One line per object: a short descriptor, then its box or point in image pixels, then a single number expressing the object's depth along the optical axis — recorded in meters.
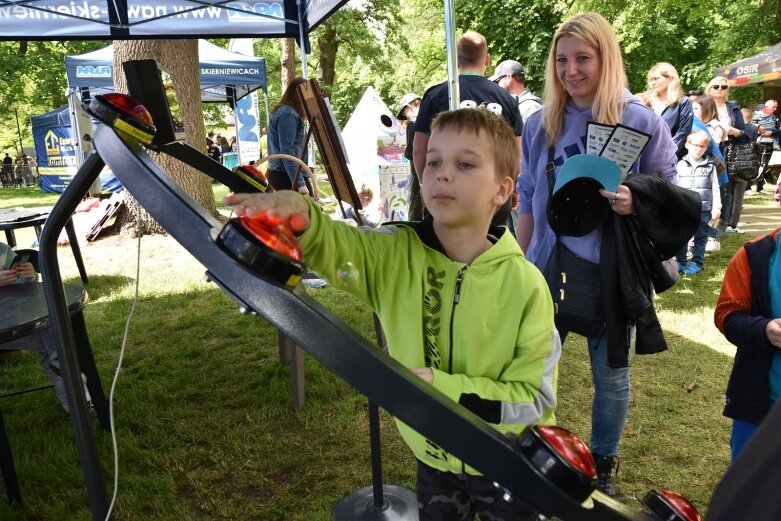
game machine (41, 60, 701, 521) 0.64
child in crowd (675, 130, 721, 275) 5.82
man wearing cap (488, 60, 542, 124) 5.52
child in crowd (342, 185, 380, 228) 7.52
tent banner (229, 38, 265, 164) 14.52
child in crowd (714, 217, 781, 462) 1.74
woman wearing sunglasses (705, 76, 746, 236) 7.56
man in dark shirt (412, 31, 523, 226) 3.69
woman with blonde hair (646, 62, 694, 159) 5.43
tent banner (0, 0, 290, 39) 5.29
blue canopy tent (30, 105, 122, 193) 16.52
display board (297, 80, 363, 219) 3.76
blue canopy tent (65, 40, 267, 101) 11.10
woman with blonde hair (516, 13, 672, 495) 2.11
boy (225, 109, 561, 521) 1.32
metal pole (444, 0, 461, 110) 3.28
